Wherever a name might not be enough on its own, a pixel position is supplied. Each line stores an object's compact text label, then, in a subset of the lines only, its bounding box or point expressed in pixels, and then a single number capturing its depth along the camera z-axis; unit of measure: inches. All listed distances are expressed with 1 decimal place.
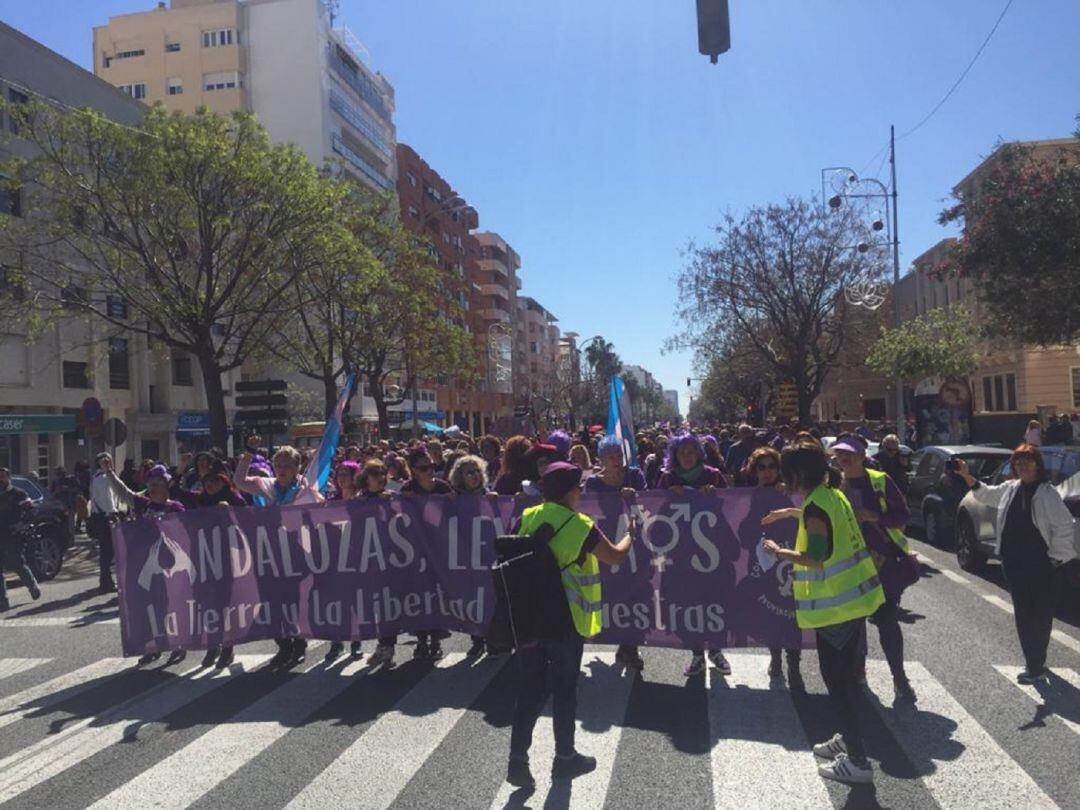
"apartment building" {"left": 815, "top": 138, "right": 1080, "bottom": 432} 1422.2
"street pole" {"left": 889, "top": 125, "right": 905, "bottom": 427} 1255.5
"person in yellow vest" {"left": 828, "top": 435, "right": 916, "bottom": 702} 232.2
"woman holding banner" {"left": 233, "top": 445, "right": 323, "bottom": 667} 292.2
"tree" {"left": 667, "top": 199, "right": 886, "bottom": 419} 1328.7
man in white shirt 457.7
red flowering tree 601.3
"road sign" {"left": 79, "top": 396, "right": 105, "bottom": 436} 763.4
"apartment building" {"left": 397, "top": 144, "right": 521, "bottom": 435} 2588.6
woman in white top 241.8
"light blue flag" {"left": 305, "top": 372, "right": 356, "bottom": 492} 332.2
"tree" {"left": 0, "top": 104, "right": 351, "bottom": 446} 777.6
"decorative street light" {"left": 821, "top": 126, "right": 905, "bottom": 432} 1229.1
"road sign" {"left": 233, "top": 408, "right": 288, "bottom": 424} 715.4
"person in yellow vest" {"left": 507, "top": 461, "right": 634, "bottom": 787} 181.2
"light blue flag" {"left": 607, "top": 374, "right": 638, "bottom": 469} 313.0
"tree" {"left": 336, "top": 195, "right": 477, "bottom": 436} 1138.0
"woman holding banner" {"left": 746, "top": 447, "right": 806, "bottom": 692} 249.4
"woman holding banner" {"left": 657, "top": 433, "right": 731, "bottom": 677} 280.2
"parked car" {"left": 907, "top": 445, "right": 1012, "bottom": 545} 500.4
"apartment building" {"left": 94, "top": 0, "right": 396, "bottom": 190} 1998.0
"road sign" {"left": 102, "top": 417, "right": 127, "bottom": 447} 770.2
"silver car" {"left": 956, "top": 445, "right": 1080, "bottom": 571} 364.0
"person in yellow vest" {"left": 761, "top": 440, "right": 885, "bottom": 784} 181.8
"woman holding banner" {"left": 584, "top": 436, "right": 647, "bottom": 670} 268.7
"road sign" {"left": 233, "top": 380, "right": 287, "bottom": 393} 710.5
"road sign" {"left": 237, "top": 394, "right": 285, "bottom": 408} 716.7
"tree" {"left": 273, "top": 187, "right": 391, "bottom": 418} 885.8
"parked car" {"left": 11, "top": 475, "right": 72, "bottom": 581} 526.3
